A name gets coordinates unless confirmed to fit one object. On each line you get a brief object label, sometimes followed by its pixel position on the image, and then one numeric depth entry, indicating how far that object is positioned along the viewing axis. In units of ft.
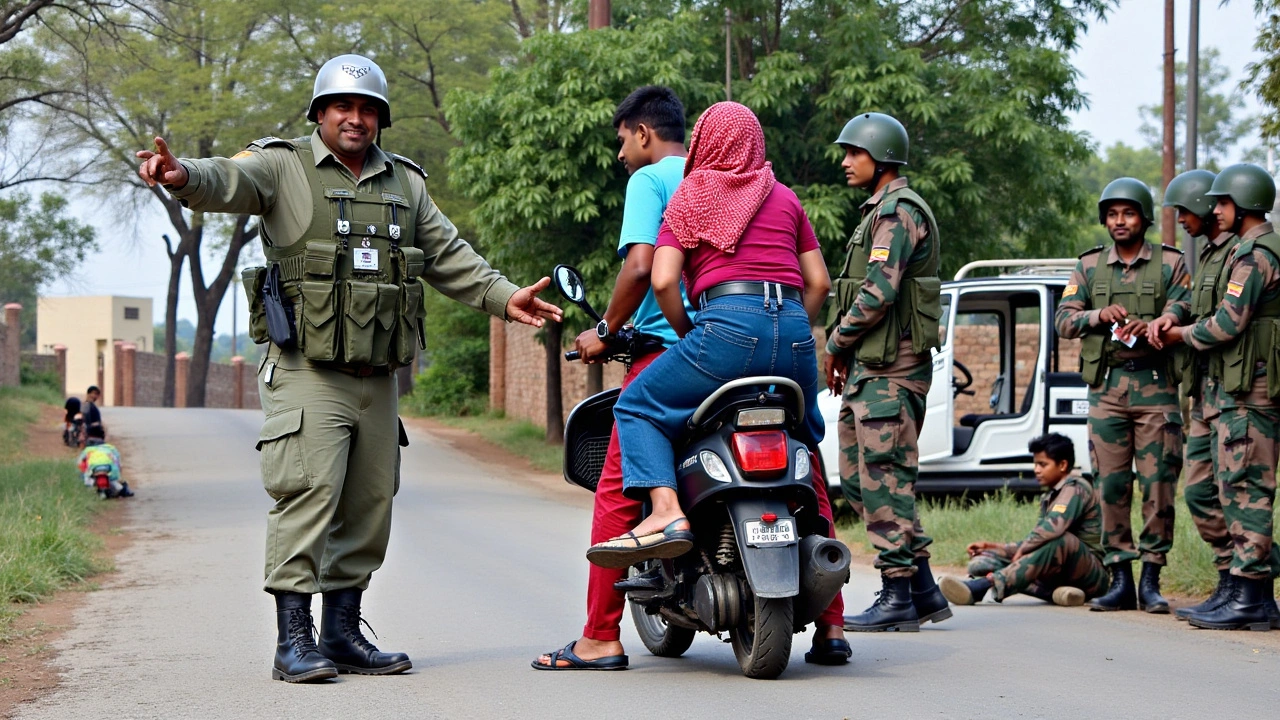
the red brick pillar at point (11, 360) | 122.54
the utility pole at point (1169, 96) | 60.23
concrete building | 267.08
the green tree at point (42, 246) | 155.74
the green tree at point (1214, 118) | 242.37
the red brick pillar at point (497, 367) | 102.47
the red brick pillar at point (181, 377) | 184.44
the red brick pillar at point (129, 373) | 188.75
